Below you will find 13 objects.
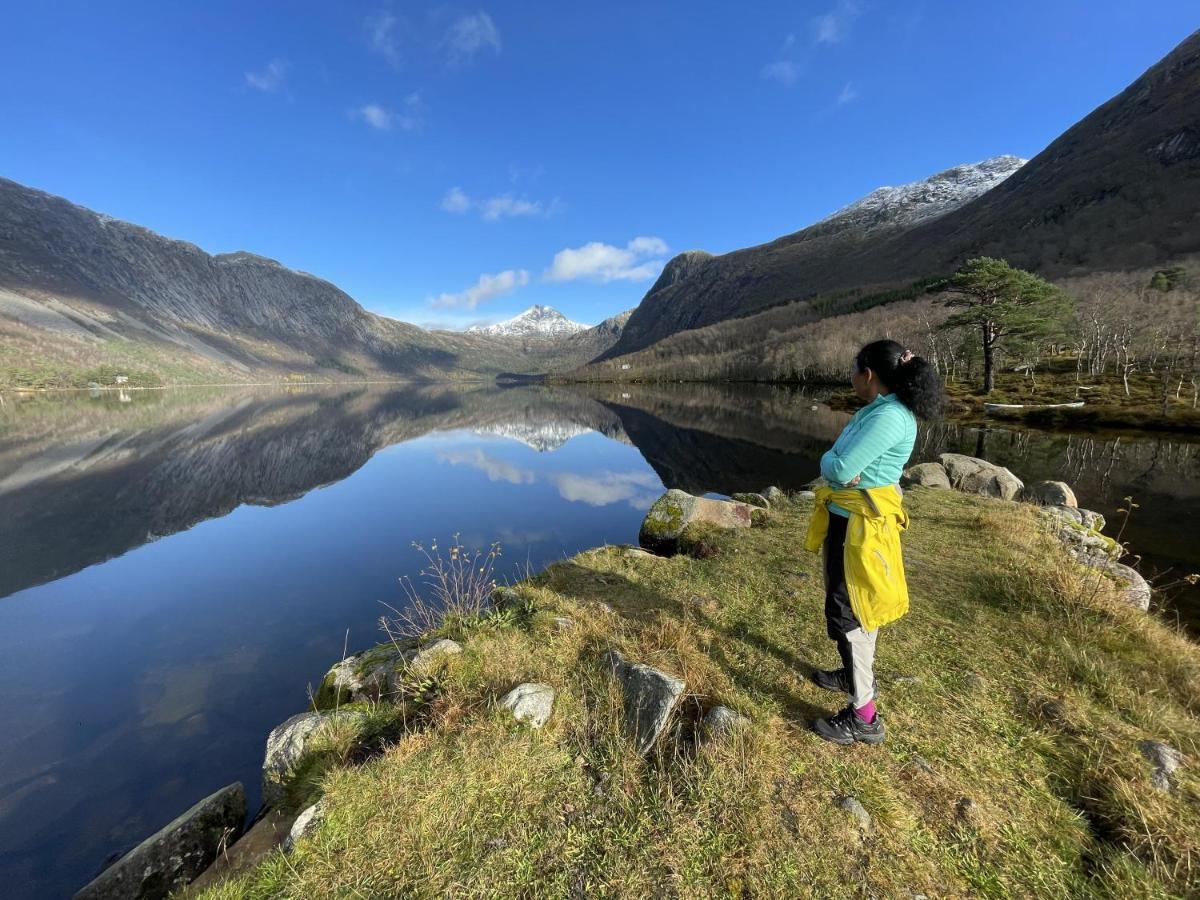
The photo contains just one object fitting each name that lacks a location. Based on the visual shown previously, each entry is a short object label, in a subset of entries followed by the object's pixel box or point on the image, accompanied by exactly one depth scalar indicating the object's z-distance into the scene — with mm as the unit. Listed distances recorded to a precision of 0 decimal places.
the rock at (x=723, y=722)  3717
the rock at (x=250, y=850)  3230
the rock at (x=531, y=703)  4086
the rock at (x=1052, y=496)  12820
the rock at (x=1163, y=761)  3201
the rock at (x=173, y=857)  3750
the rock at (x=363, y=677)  5441
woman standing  3734
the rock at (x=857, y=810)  3070
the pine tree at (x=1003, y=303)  40656
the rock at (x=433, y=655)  4971
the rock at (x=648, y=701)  3895
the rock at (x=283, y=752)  4156
